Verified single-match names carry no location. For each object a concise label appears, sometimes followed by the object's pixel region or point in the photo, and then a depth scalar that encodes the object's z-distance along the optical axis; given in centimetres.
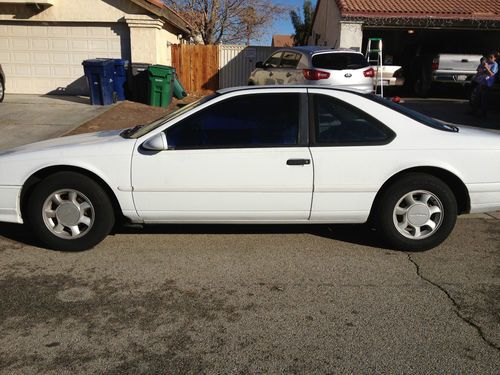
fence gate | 1831
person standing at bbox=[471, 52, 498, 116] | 1233
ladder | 1465
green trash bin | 1352
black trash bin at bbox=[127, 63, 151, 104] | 1418
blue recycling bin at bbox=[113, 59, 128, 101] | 1359
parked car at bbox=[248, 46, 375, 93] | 1092
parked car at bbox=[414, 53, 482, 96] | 1517
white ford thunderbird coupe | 430
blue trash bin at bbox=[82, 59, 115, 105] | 1289
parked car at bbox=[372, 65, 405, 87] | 1560
